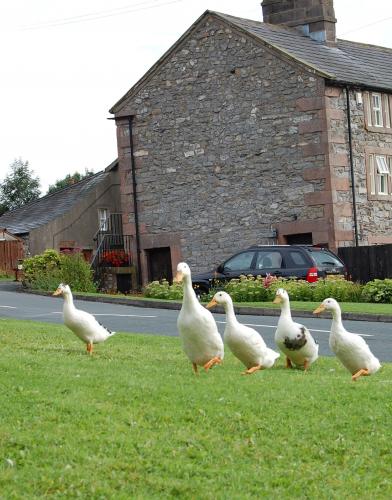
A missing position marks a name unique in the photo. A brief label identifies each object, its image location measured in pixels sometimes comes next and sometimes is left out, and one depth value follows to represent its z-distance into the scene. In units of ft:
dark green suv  101.14
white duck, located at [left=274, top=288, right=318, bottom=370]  44.34
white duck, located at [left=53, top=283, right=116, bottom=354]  48.52
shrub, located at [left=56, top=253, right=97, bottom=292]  122.21
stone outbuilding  151.94
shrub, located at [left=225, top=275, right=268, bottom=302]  98.32
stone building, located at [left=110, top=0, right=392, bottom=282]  122.42
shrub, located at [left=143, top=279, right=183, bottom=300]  106.11
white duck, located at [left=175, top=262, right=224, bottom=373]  41.01
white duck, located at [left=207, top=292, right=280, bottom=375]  41.98
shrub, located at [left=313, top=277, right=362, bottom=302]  97.19
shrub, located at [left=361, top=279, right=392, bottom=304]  97.96
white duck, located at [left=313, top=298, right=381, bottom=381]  42.16
